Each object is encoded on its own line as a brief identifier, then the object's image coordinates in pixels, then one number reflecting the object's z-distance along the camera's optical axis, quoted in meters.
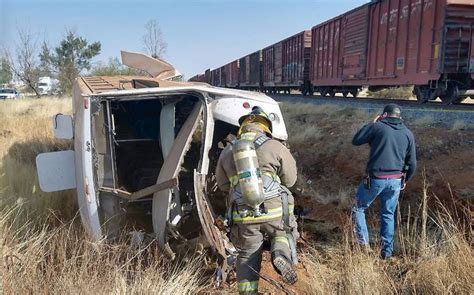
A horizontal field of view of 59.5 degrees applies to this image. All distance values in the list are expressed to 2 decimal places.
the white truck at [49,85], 33.67
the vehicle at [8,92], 36.60
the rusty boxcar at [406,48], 11.09
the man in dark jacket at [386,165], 4.37
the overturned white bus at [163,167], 3.62
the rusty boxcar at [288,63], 22.92
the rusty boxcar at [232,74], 39.41
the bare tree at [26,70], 29.19
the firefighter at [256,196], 3.10
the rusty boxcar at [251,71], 32.12
